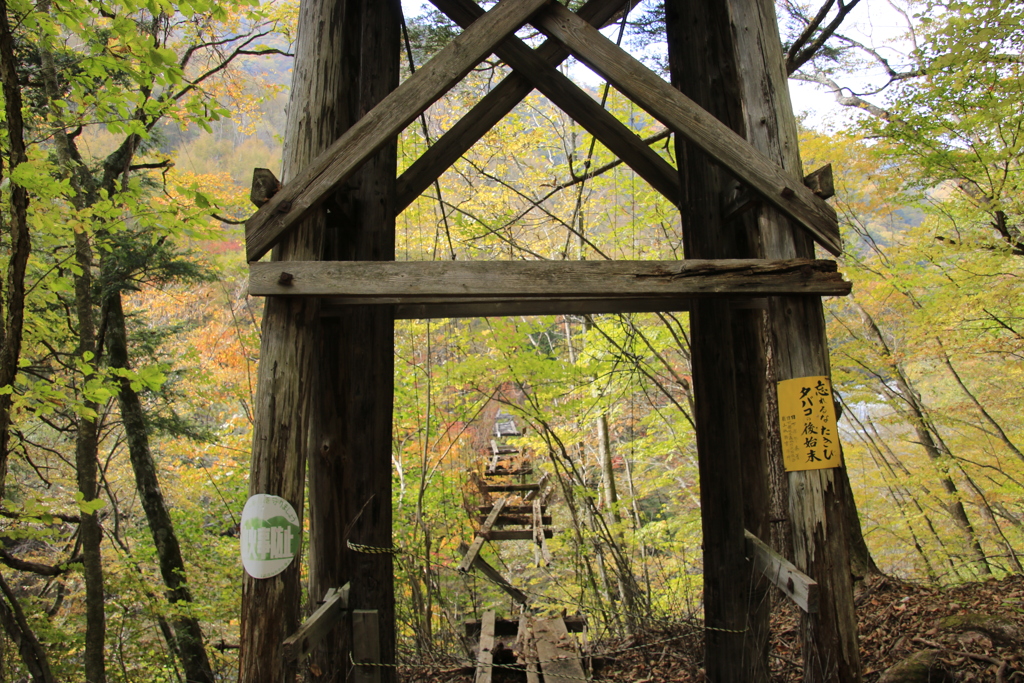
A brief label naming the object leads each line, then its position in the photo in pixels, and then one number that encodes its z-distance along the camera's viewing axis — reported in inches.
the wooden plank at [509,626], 218.7
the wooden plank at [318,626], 91.5
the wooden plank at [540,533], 305.3
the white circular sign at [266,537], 91.6
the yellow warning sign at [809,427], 98.3
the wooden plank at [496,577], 288.8
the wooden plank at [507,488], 337.4
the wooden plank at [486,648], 166.4
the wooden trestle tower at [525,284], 96.7
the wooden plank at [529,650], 166.7
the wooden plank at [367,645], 123.0
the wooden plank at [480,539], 267.1
